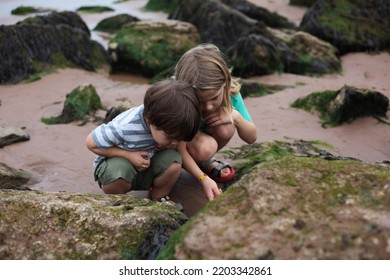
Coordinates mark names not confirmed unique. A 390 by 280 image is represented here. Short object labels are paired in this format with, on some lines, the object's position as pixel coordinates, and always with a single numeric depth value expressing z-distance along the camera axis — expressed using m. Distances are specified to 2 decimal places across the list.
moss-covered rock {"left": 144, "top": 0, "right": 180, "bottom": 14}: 13.31
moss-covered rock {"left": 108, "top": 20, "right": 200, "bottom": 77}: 8.12
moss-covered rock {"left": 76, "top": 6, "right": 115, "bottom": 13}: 12.98
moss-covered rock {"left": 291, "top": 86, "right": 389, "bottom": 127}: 5.26
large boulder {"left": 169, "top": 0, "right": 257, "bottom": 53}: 9.12
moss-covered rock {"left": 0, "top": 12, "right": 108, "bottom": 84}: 7.37
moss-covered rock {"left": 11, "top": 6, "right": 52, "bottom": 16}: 11.91
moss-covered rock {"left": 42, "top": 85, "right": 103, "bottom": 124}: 5.57
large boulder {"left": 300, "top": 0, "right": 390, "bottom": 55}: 8.44
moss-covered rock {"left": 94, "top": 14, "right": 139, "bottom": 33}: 10.84
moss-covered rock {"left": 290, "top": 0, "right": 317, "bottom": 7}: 12.55
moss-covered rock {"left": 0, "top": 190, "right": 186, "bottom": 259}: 2.34
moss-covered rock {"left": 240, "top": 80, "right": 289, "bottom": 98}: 6.20
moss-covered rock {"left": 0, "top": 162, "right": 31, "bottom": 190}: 3.79
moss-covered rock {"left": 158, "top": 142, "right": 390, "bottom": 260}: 1.80
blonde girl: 3.13
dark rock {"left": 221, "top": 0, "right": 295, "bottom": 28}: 10.98
